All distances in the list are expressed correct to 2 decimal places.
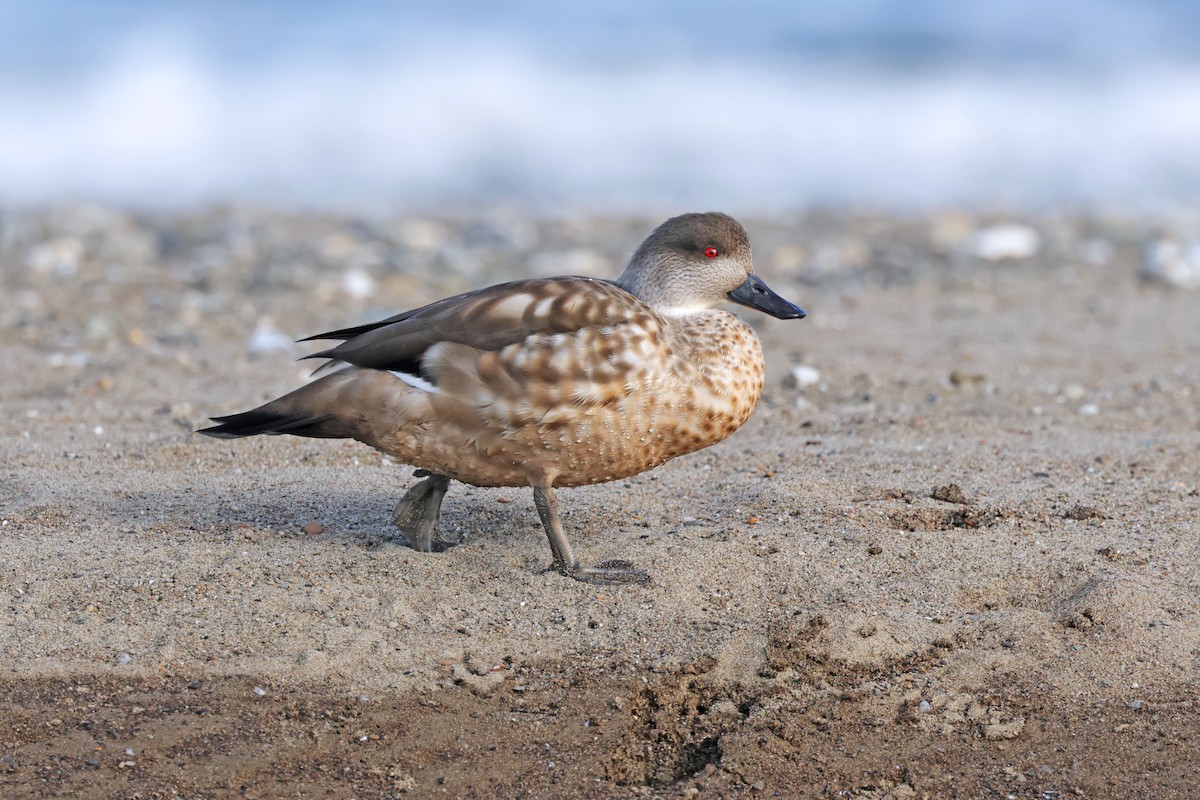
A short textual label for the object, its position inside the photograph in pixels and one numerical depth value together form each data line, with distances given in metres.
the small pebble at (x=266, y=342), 16.95
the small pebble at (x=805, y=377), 15.12
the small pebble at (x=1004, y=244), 24.16
